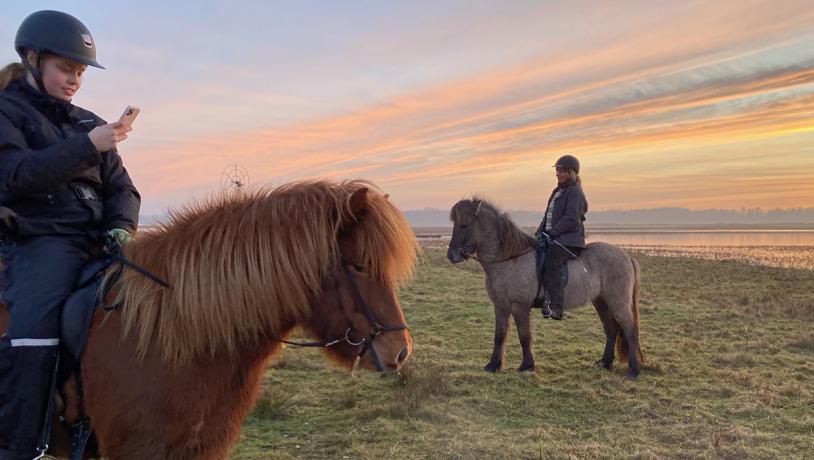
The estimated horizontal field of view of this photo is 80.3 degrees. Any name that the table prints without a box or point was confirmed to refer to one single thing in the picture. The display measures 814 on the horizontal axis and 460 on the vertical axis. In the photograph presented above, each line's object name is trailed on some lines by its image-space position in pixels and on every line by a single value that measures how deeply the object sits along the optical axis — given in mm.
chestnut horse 2059
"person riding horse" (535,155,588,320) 7496
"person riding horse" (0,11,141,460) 1989
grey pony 7605
